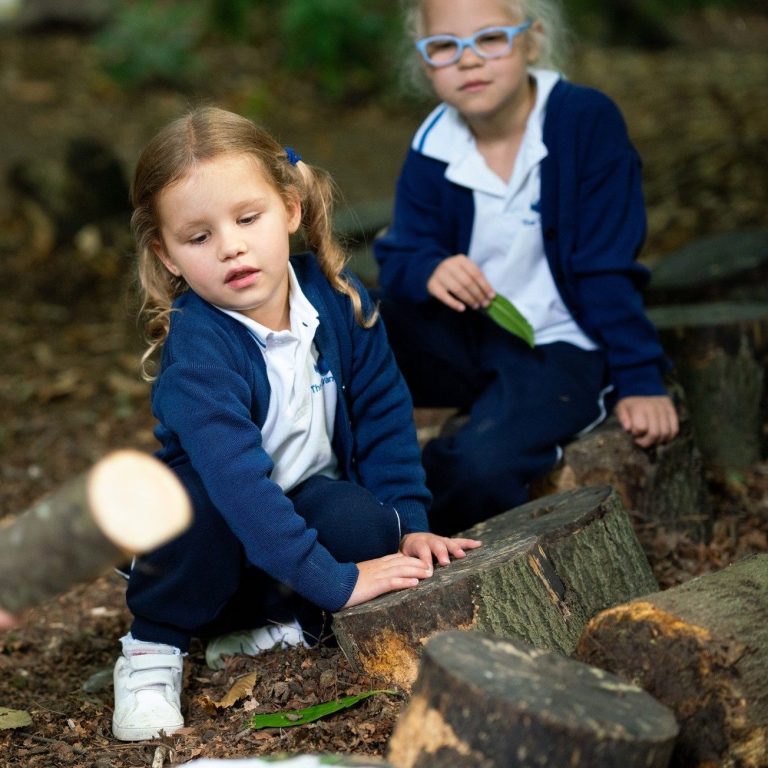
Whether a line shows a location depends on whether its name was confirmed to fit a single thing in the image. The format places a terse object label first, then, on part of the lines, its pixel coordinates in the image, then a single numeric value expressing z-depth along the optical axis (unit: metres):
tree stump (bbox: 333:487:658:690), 2.30
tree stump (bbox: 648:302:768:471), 3.78
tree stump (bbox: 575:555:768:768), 1.98
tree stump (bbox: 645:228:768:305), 4.56
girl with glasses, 3.27
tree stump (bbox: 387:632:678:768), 1.69
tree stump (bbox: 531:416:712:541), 3.26
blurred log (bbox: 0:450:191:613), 1.57
